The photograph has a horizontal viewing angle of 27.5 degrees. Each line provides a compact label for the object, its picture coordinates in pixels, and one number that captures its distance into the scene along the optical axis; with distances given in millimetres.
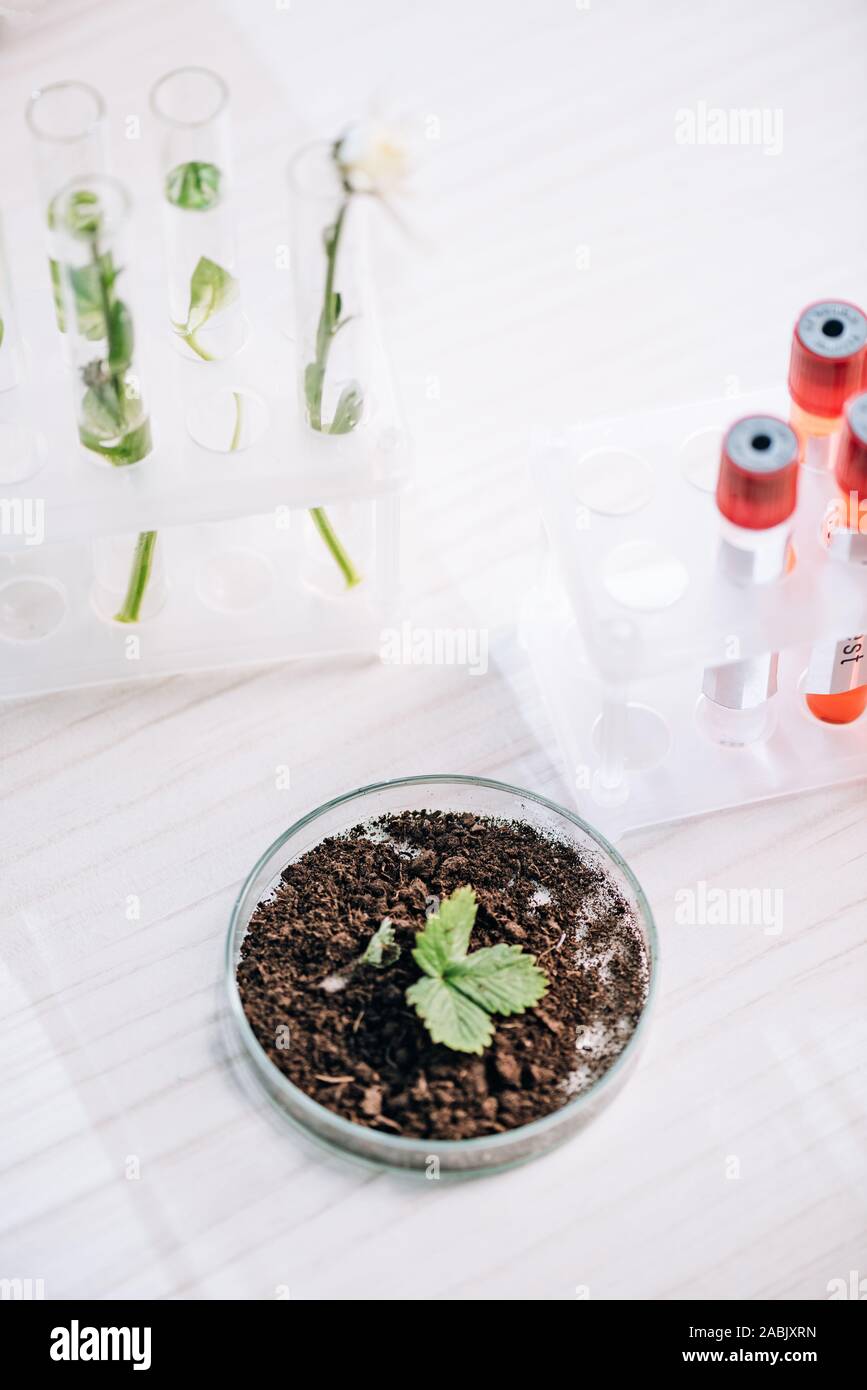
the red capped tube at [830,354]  364
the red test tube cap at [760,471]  348
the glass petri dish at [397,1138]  350
